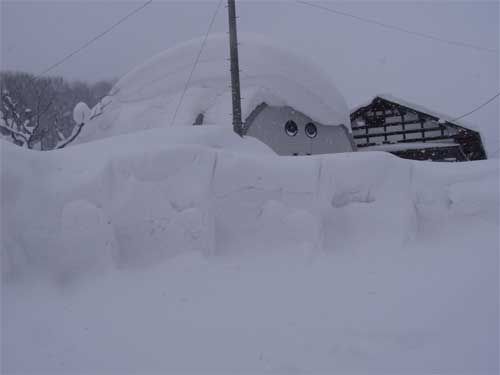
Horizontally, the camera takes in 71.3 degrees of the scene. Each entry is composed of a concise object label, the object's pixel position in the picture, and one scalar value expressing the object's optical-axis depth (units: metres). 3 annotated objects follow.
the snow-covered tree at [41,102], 16.91
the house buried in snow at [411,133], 18.95
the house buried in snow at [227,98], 13.04
